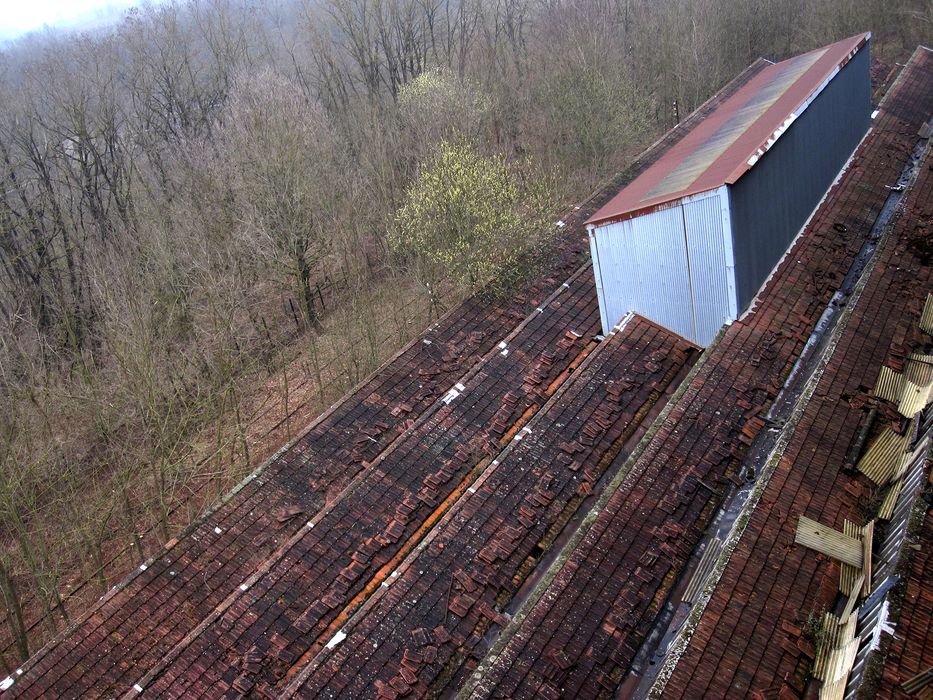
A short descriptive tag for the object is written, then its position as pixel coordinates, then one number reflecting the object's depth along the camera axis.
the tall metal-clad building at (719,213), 12.87
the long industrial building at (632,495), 8.41
